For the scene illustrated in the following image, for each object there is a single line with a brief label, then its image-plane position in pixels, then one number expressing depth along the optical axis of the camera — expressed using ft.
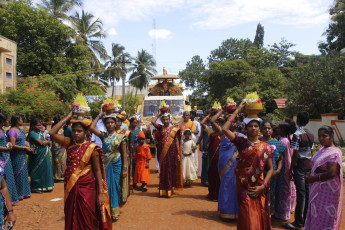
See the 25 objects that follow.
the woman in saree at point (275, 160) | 16.93
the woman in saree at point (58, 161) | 28.74
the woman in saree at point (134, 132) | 27.27
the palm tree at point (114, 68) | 134.00
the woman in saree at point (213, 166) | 22.69
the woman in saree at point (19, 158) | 21.90
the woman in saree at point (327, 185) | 12.79
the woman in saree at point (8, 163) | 19.36
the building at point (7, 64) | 73.73
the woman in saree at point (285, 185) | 18.35
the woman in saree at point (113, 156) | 18.07
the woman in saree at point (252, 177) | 12.41
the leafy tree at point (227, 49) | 152.35
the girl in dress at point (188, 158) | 27.55
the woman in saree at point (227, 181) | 18.16
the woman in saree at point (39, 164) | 25.43
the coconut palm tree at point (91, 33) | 106.11
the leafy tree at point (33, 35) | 85.28
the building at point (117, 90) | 201.24
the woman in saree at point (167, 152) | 23.49
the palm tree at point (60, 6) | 95.86
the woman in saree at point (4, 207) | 10.57
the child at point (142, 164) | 26.27
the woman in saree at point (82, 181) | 12.19
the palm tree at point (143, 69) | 154.30
